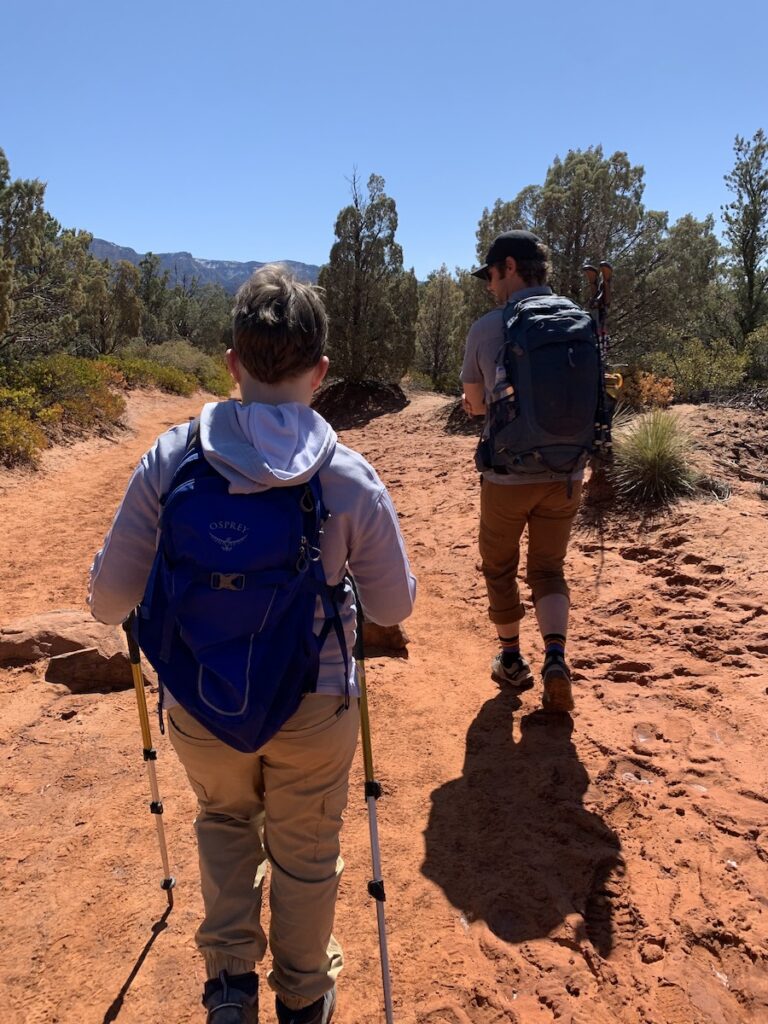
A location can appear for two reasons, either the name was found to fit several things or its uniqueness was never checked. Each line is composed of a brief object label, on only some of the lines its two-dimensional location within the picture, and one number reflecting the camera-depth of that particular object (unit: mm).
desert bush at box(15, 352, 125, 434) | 10922
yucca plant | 5828
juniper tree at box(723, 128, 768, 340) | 18453
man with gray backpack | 2861
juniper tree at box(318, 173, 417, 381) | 14383
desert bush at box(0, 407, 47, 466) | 8945
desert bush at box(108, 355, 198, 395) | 17281
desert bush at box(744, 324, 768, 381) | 13234
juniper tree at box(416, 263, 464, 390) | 19203
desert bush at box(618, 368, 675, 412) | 7988
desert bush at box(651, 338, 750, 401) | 8820
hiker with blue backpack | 1361
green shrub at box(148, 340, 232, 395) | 22188
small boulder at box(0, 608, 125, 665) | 3990
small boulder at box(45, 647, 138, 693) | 3822
